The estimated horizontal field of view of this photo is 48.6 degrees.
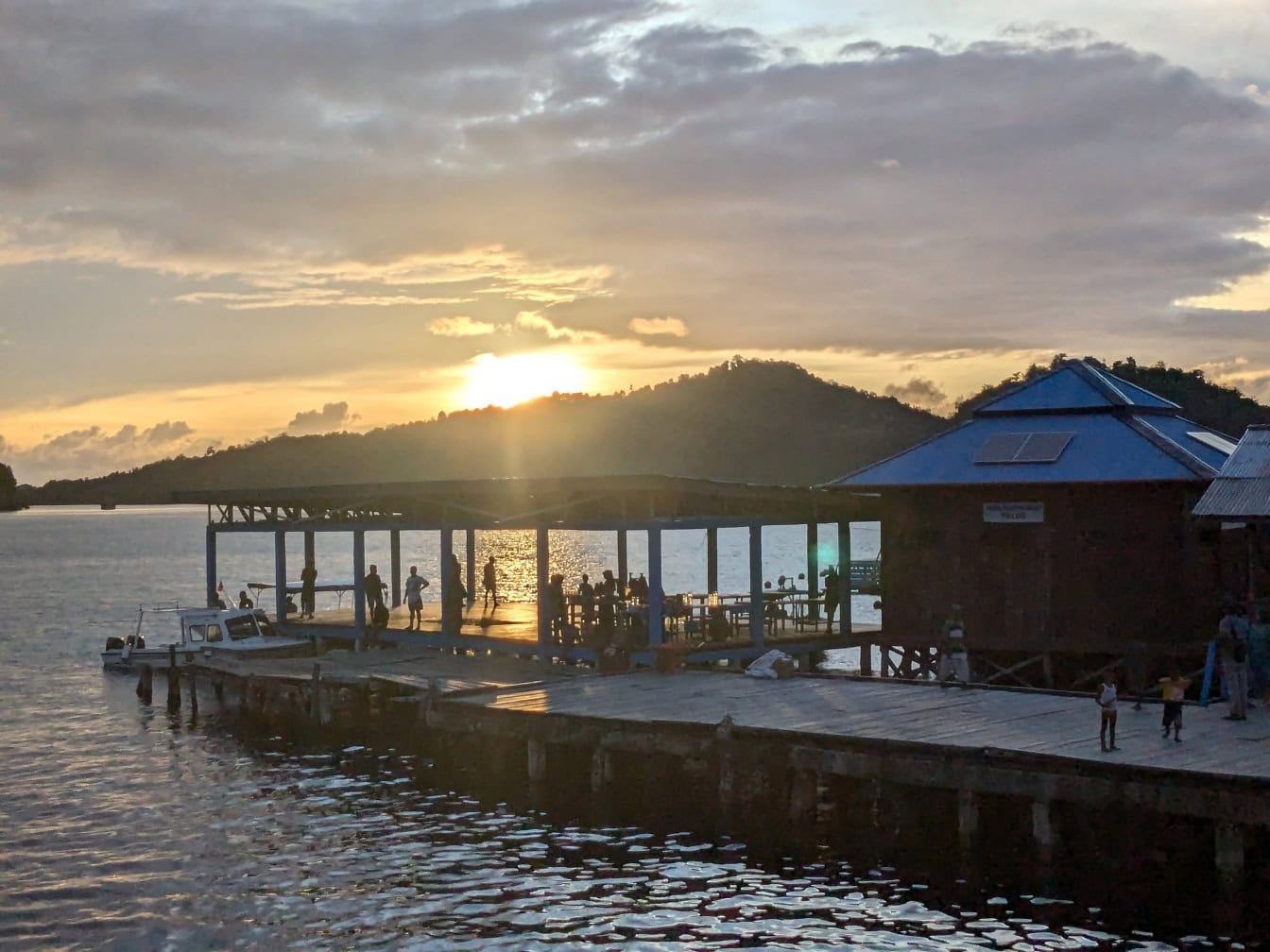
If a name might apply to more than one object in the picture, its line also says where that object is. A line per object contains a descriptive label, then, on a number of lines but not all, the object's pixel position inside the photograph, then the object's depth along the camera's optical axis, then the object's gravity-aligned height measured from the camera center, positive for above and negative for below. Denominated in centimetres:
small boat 4325 -406
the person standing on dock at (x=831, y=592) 3997 -255
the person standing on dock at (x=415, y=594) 4053 -245
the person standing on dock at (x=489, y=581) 4372 -227
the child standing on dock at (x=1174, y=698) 2036 -291
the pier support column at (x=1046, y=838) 2061 -496
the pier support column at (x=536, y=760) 2678 -483
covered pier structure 3353 -21
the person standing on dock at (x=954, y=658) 2786 -311
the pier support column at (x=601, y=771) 2588 -488
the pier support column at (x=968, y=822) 2141 -488
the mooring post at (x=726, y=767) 2320 -443
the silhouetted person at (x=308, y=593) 4762 -280
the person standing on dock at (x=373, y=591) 4178 -242
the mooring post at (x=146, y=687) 4225 -523
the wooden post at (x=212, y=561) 4850 -177
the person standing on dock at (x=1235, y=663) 2206 -262
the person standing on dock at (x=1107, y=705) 2019 -297
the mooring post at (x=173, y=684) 4034 -495
